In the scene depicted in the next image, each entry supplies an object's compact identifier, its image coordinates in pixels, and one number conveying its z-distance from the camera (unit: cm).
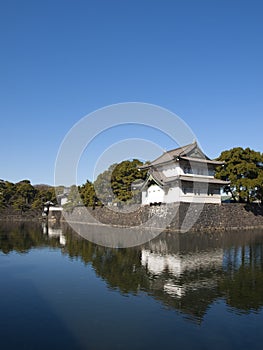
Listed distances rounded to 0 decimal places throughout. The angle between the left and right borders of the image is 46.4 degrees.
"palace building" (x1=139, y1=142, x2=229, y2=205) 3316
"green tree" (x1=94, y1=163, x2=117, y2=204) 4230
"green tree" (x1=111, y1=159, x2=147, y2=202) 3953
